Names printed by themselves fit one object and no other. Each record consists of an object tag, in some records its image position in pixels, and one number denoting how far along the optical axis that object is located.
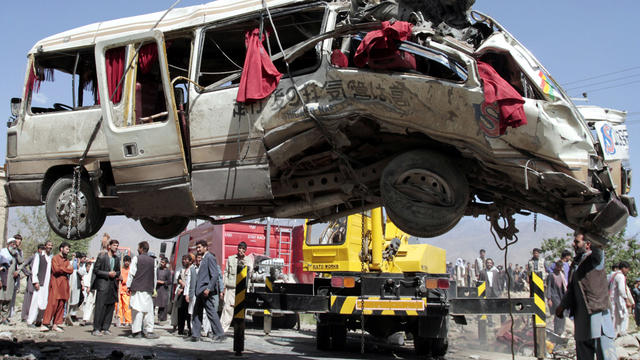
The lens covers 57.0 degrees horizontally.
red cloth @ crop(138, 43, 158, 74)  6.36
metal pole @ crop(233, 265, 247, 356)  8.33
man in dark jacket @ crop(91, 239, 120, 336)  11.20
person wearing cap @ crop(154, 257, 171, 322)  14.43
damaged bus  5.02
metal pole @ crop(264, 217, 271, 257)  17.88
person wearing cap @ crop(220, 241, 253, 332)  12.34
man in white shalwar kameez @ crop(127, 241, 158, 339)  11.14
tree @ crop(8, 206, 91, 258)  43.72
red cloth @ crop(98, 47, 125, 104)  6.45
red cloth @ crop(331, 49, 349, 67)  5.40
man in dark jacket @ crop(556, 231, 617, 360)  6.87
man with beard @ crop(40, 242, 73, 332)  11.91
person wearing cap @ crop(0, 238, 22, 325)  12.91
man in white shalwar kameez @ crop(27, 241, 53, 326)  12.09
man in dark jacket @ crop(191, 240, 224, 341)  10.21
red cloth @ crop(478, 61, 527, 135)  4.76
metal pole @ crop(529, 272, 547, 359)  7.97
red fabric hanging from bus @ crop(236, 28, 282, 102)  5.65
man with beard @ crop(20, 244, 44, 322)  12.72
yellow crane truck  8.47
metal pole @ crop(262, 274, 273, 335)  12.45
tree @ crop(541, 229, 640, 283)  20.87
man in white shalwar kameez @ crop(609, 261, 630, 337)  11.84
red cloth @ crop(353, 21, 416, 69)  5.05
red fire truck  18.05
